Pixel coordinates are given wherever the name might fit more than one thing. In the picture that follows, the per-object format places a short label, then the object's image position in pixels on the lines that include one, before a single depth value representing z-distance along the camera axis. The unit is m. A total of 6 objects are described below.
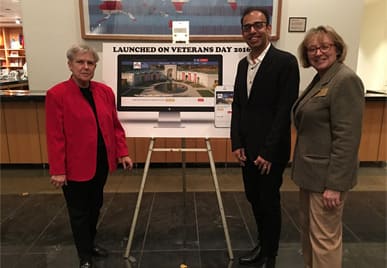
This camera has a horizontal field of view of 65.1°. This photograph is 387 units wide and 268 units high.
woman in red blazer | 1.78
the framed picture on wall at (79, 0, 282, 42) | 3.78
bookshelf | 11.70
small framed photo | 3.91
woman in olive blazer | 1.40
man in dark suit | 1.74
